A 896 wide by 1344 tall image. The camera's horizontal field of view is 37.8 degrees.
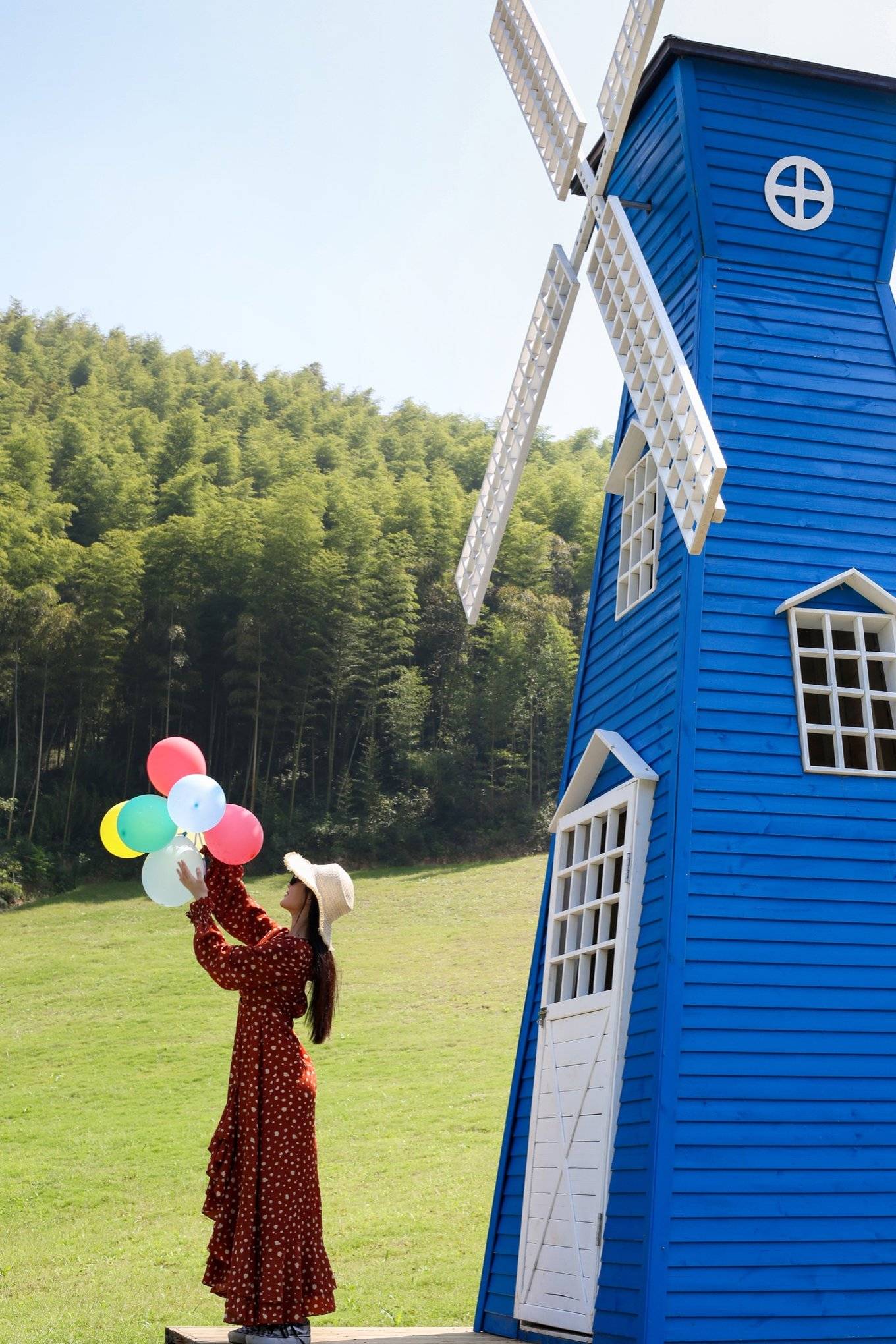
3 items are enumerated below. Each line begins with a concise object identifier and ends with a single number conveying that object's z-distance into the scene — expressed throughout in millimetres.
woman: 4586
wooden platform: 5004
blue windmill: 5664
